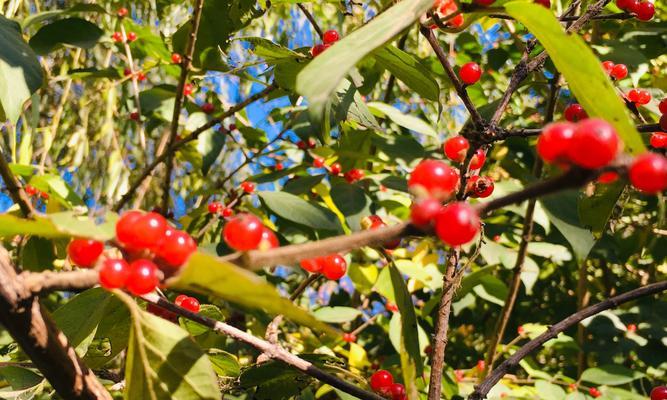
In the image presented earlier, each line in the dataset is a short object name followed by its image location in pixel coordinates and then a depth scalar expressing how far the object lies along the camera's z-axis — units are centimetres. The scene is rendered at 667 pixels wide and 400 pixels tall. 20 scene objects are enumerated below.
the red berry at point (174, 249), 16
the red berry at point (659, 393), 25
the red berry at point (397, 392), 26
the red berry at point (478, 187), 22
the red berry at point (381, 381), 26
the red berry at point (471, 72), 27
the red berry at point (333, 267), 21
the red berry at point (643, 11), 28
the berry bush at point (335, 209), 15
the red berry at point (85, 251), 17
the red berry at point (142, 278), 15
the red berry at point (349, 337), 52
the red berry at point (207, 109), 54
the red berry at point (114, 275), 16
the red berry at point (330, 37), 31
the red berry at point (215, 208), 47
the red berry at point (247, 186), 46
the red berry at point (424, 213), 15
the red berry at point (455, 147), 22
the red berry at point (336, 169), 50
